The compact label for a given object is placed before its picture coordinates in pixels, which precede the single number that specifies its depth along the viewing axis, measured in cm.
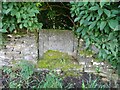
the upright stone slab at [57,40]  364
